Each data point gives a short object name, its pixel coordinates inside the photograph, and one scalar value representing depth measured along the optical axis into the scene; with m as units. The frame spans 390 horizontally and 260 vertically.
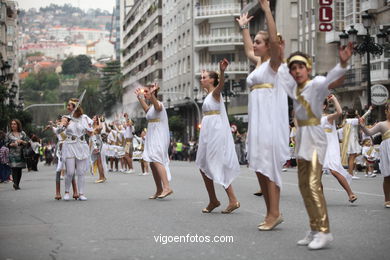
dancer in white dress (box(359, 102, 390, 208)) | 12.92
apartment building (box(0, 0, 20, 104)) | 98.94
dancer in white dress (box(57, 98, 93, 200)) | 15.50
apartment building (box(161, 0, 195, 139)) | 86.69
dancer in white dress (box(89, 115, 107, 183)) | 23.69
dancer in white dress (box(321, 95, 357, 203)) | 13.24
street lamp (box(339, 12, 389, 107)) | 29.14
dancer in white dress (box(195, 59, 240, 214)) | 11.93
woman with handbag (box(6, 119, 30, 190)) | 20.62
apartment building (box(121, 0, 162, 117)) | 104.31
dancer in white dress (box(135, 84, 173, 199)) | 14.84
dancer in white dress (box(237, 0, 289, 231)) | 9.66
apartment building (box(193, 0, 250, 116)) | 80.81
